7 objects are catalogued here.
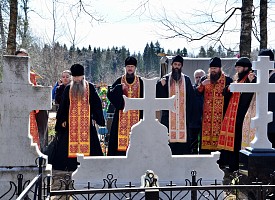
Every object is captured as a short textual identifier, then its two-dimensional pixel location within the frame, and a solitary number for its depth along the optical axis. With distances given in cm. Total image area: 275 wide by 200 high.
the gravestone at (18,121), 566
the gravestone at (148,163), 567
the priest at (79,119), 800
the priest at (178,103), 838
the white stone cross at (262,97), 649
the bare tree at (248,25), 994
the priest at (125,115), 818
